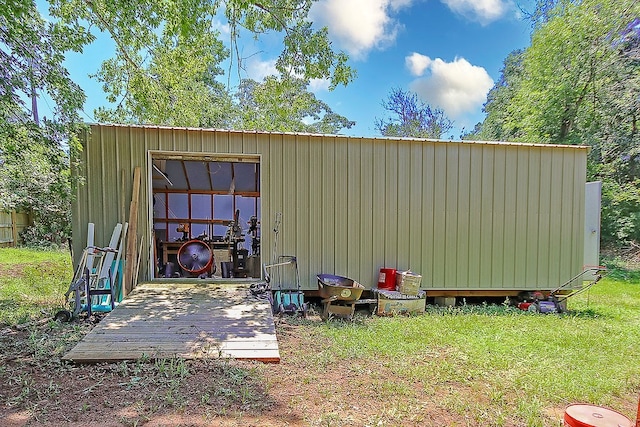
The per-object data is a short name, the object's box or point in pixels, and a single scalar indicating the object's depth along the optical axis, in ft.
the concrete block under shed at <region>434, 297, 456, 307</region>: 19.25
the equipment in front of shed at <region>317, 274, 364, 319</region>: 15.29
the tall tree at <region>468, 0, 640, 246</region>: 32.71
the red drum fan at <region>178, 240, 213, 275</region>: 20.01
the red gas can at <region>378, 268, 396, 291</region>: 18.06
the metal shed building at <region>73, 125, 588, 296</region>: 16.85
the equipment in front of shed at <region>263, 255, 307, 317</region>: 16.65
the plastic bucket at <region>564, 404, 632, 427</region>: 5.33
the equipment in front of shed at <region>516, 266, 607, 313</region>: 18.66
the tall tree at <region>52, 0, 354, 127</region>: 16.29
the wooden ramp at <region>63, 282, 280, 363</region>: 9.82
